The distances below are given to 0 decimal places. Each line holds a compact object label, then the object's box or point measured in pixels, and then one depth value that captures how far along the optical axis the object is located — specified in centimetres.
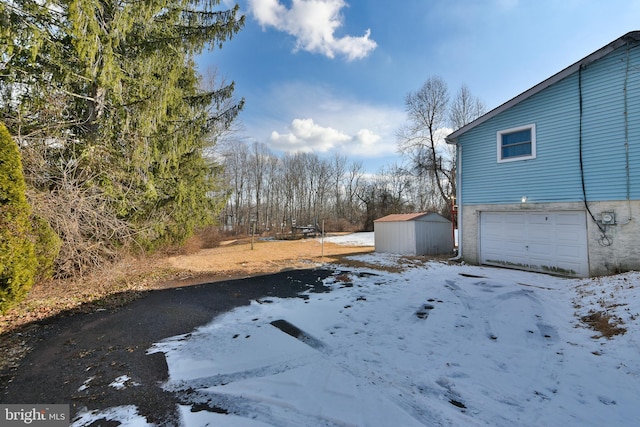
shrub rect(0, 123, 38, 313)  420
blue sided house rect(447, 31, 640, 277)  683
